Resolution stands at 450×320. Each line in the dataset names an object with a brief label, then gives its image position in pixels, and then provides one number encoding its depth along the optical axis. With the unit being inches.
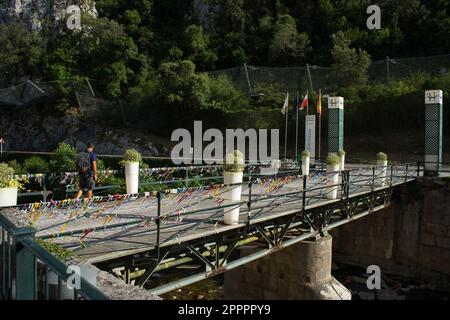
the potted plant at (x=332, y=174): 419.2
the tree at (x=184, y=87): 1449.3
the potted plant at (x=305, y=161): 634.2
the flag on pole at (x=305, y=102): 842.3
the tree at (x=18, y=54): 2112.5
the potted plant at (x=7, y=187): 257.1
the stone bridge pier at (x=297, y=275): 404.5
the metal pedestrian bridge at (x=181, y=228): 222.8
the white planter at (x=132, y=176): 389.4
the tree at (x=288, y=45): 1752.0
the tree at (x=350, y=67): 1365.7
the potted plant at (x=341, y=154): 572.7
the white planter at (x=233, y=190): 290.4
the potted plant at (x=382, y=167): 564.6
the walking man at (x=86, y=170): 361.1
